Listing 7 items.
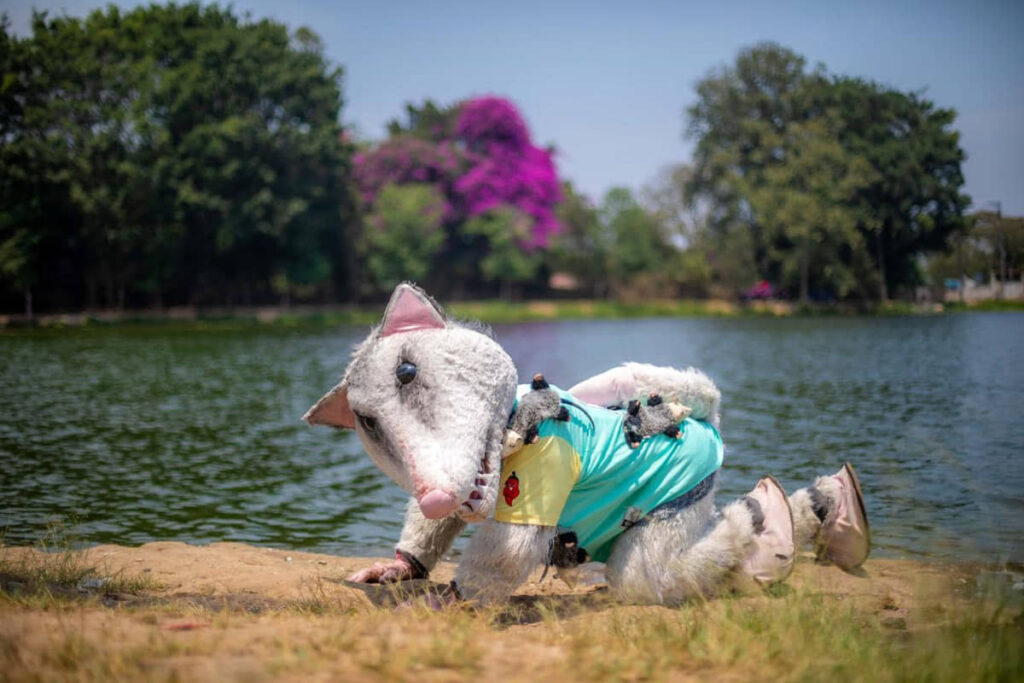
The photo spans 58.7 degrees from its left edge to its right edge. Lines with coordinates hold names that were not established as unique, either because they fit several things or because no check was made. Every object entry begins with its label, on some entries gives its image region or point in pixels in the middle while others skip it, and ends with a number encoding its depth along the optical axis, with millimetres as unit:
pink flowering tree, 40938
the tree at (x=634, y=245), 44906
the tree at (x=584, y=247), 46094
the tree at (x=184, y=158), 21453
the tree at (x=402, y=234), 37562
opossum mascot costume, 3805
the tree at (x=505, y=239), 40312
